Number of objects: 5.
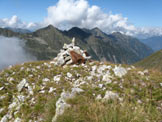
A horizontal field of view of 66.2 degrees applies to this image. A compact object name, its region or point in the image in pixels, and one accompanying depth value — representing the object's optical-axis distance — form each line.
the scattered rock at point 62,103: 4.85
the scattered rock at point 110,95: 6.25
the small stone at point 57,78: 10.90
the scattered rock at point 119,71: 10.16
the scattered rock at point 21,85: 9.83
